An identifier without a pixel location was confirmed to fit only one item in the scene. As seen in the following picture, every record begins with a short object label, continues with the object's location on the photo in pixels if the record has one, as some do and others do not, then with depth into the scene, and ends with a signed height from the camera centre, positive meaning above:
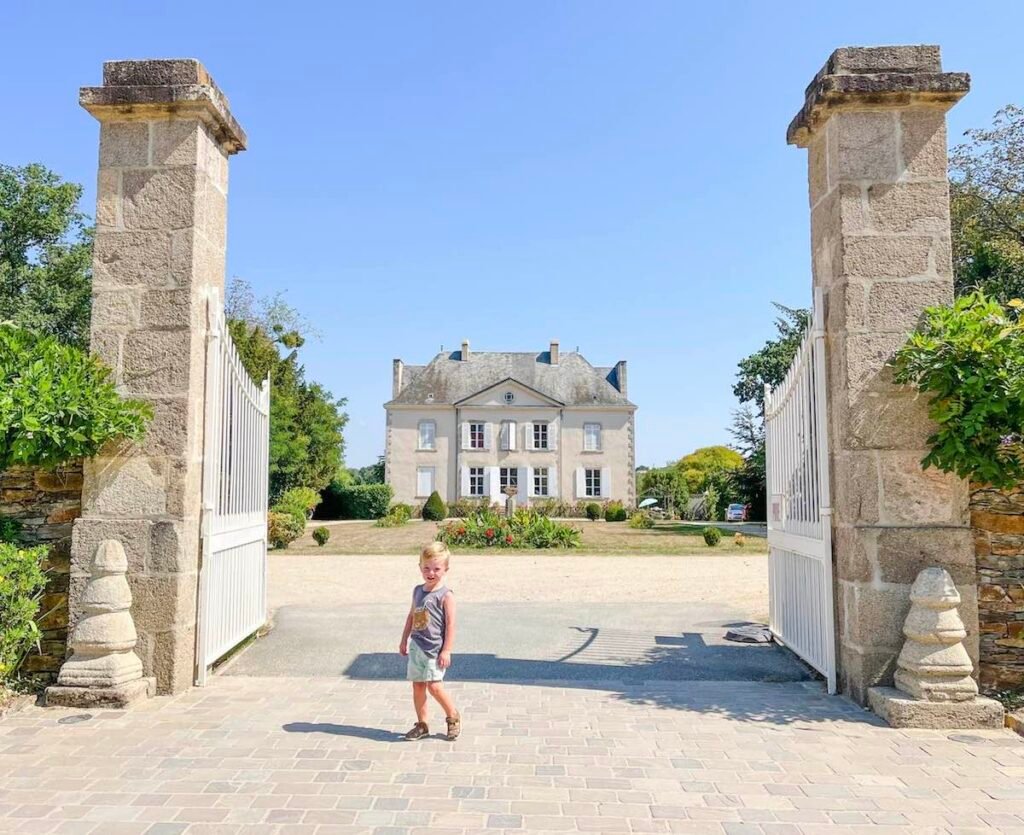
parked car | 30.75 -1.47
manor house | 35.47 +1.43
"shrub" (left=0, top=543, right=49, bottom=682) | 4.30 -0.72
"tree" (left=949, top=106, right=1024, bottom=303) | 18.72 +6.79
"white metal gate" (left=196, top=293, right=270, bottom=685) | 5.00 -0.18
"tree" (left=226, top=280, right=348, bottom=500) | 25.80 +2.40
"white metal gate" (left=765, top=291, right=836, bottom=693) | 4.83 -0.23
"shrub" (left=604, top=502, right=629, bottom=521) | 32.39 -1.59
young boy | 3.88 -0.84
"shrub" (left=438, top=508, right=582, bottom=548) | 18.12 -1.38
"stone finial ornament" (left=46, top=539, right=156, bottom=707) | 4.35 -1.00
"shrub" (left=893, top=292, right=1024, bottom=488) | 4.02 +0.50
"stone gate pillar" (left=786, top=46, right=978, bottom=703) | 4.48 +0.97
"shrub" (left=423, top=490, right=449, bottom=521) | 31.55 -1.36
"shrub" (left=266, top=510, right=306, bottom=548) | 18.14 -1.28
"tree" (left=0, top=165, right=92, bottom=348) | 23.89 +7.30
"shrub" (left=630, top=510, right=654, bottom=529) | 26.56 -1.56
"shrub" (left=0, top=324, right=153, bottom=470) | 4.26 +0.41
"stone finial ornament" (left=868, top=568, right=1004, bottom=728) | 4.05 -1.06
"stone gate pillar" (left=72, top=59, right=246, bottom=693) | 4.68 +0.97
